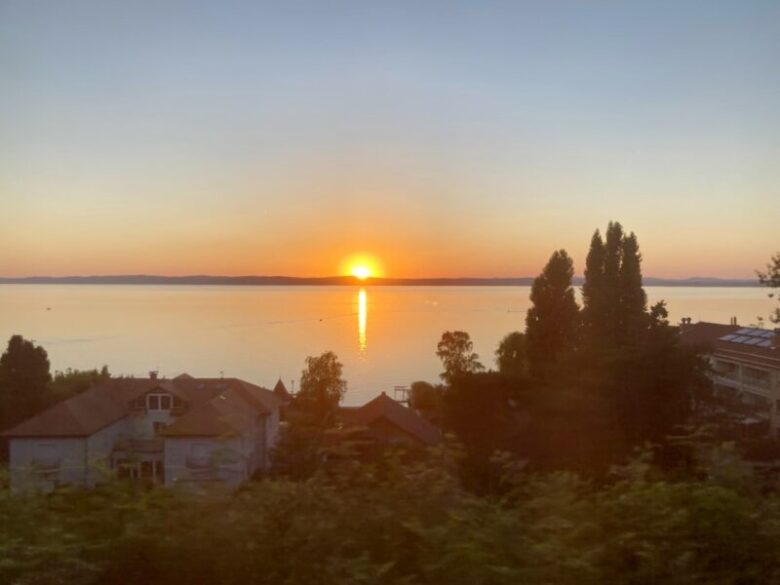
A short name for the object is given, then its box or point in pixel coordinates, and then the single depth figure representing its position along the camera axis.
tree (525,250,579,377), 22.94
